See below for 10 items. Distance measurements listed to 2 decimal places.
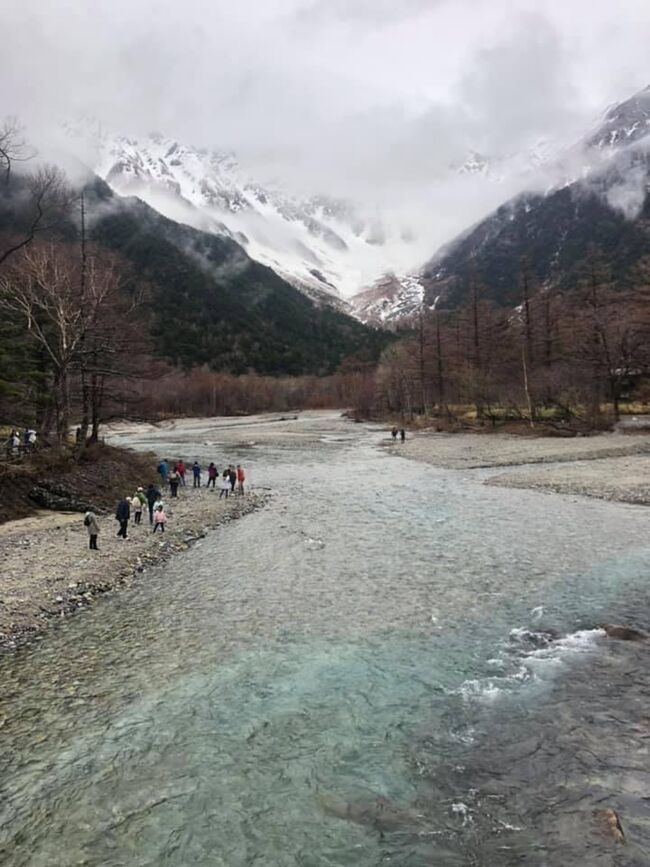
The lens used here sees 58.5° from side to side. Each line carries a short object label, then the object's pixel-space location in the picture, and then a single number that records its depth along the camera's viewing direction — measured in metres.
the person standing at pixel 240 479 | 32.78
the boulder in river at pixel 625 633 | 11.94
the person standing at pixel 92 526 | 19.97
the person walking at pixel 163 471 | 36.84
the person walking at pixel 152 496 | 26.73
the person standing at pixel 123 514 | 21.98
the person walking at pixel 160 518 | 23.30
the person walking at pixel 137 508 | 25.03
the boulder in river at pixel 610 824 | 6.69
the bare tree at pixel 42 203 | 23.75
